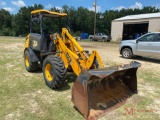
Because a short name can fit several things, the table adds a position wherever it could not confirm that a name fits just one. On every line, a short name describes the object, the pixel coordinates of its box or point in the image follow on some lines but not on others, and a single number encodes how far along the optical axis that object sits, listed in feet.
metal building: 52.65
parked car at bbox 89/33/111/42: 65.44
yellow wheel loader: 8.19
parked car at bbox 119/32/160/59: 20.47
